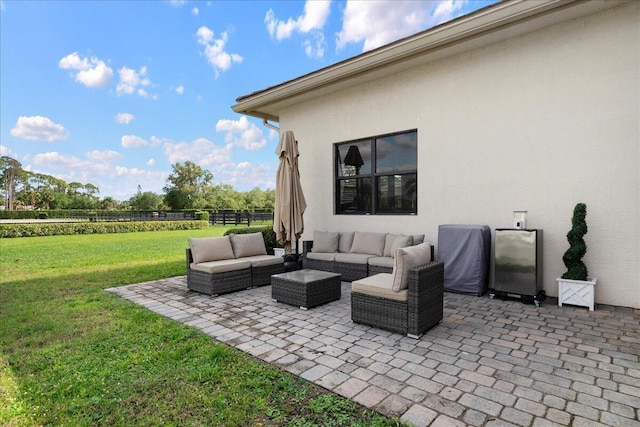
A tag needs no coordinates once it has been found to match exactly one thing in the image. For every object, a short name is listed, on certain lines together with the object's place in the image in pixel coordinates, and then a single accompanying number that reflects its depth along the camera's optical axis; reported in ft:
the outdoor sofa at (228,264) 16.28
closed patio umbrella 21.54
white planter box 13.52
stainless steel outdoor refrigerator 14.46
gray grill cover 16.05
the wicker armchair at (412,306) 10.54
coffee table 13.89
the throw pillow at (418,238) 18.54
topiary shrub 13.82
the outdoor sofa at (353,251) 18.39
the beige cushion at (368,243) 19.83
